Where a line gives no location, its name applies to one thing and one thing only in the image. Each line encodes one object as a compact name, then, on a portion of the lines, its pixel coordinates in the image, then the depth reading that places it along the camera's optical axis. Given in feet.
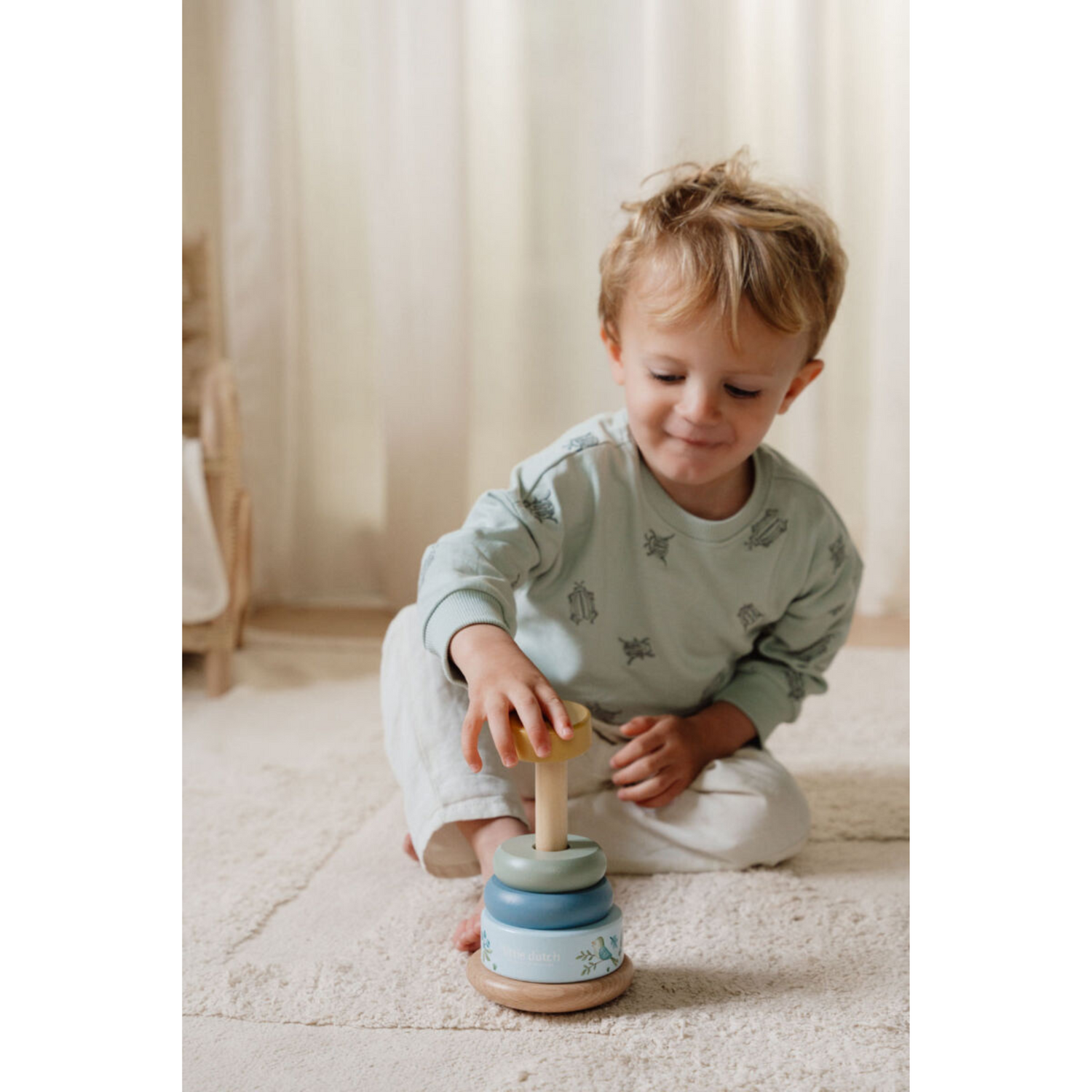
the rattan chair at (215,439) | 4.89
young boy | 2.86
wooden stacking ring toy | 2.29
